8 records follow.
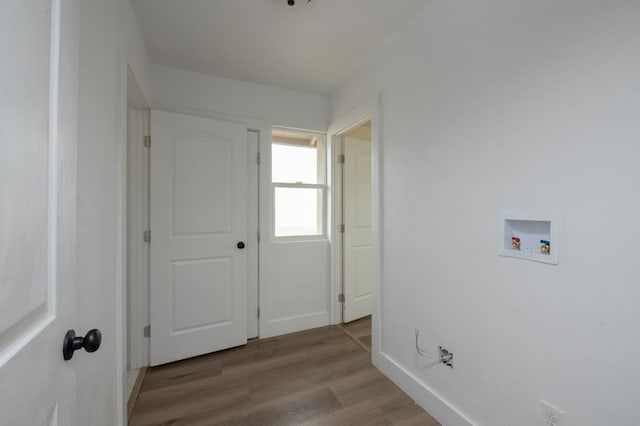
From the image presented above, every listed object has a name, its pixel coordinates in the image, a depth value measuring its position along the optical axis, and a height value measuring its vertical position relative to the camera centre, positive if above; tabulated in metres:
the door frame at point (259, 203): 2.56 +0.12
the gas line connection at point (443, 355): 1.50 -0.84
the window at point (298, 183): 2.75 +0.34
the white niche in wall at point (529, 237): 1.06 -0.09
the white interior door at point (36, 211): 0.42 +0.01
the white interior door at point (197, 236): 2.16 -0.18
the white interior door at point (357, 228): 2.91 -0.15
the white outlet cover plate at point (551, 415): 1.03 -0.80
